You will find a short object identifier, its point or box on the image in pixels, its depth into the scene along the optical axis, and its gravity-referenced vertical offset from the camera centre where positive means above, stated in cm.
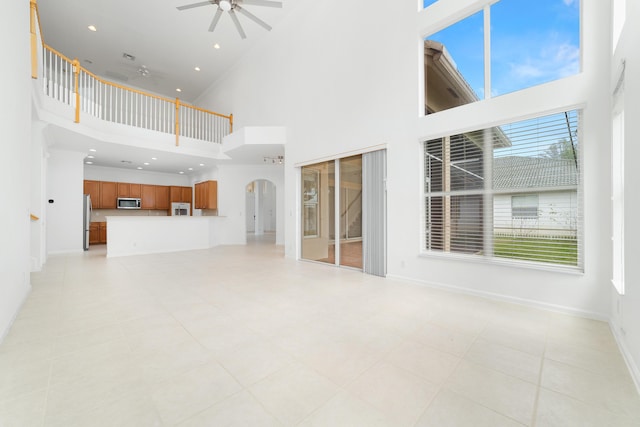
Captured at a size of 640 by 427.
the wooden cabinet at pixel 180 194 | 1073 +77
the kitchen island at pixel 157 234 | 667 -57
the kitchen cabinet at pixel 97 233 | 912 -67
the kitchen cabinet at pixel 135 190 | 997 +86
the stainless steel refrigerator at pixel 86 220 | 796 -20
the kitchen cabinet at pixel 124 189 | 974 +88
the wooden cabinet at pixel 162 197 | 1052 +64
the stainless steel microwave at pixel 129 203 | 970 +38
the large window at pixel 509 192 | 297 +26
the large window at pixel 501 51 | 304 +210
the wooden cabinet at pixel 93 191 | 912 +77
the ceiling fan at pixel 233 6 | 496 +401
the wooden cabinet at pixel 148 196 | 1023 +66
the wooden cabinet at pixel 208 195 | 936 +66
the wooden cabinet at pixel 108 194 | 942 +67
